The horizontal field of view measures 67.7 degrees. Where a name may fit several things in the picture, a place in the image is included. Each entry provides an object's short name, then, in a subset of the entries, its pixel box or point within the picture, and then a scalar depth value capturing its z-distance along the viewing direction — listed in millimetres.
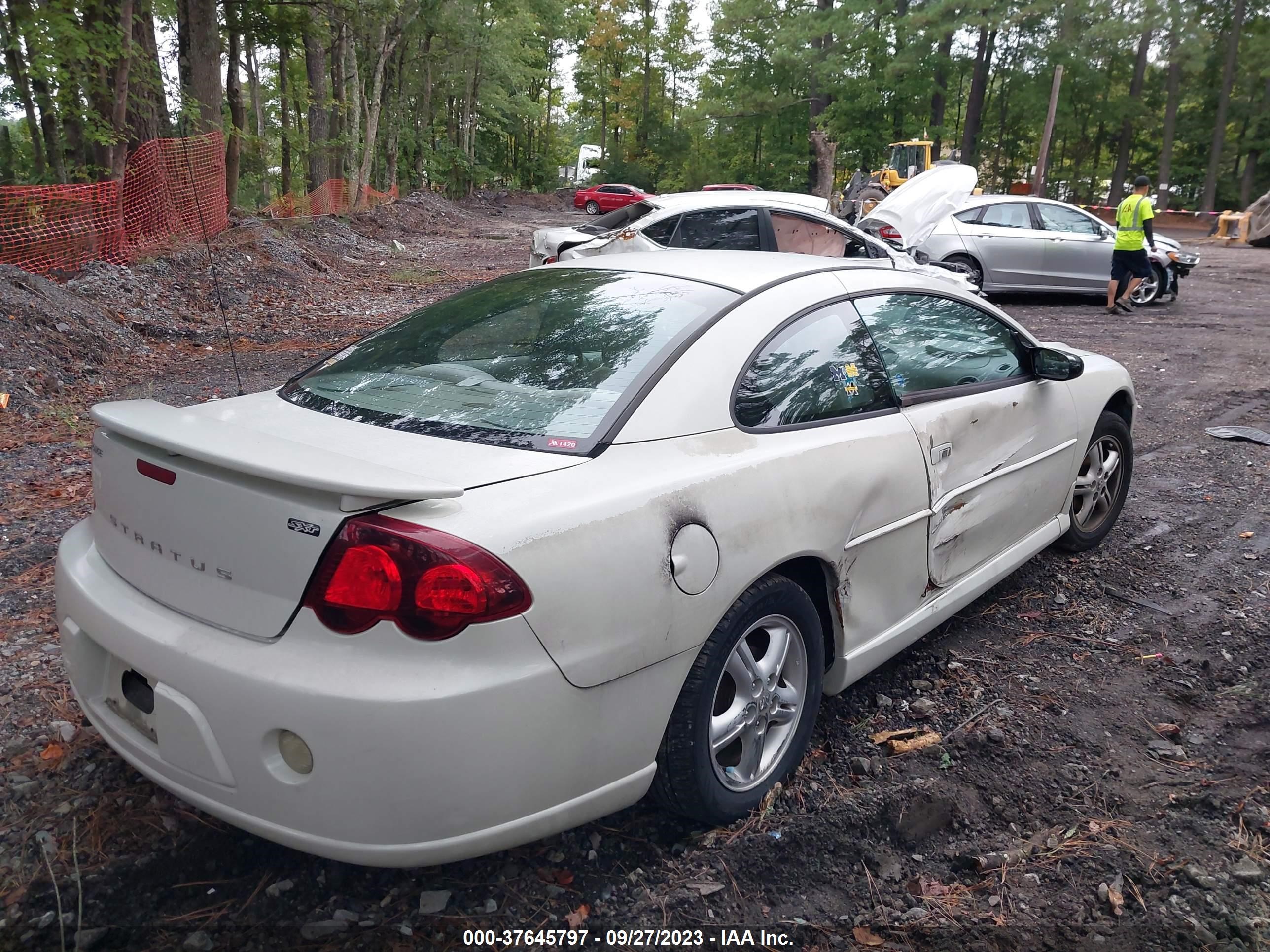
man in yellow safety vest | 12242
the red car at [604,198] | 42781
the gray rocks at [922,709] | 3262
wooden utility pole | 26625
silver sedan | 13703
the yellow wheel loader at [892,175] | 16078
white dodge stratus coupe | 1957
